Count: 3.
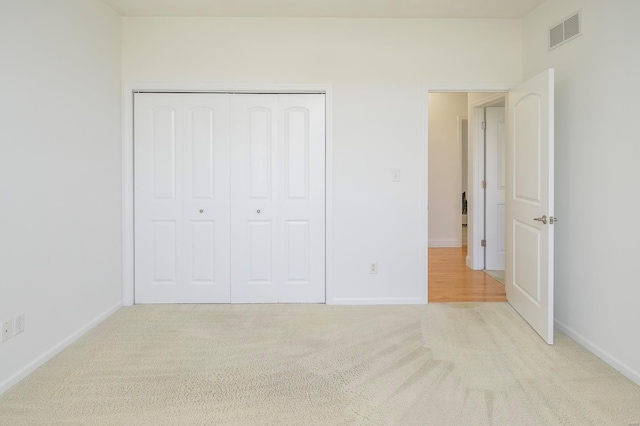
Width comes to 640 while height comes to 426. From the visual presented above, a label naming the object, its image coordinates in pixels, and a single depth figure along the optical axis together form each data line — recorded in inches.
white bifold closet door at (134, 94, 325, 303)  157.8
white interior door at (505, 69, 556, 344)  119.5
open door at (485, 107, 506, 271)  215.0
